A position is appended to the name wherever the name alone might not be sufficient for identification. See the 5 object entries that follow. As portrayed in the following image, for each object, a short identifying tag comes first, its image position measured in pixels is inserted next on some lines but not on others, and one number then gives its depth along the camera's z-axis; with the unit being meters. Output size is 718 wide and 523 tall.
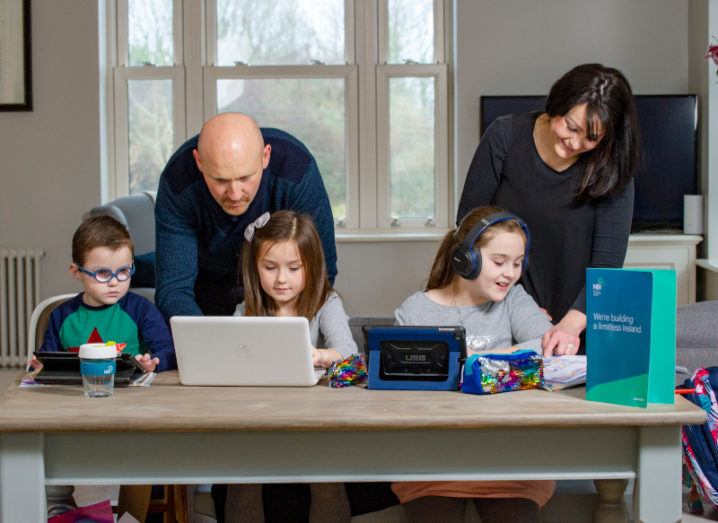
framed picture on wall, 5.94
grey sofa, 3.21
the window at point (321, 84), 6.17
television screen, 5.66
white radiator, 5.91
